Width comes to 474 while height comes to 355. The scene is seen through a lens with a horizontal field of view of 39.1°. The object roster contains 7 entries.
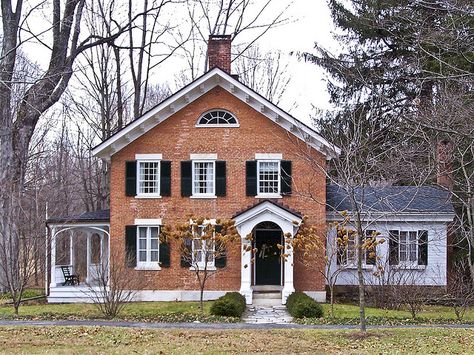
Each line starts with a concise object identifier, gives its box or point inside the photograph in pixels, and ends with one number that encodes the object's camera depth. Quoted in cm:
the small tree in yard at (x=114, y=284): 1938
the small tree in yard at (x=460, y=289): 2024
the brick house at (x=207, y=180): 2459
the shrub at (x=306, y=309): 1953
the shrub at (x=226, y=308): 1950
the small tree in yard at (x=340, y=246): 1950
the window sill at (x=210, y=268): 2453
